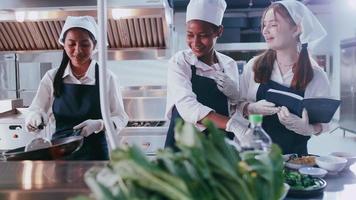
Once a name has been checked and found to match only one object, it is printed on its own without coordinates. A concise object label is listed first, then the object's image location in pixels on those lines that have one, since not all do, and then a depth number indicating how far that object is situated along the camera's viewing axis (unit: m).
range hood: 2.26
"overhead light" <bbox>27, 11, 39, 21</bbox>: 2.34
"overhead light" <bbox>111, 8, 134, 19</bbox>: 2.27
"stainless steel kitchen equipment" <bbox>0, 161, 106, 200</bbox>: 1.19
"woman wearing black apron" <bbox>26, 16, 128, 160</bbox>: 2.13
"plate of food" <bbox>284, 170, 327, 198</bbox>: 1.12
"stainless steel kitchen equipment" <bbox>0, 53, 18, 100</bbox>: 2.87
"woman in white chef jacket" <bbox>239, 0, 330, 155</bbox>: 1.85
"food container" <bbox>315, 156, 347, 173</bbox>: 1.39
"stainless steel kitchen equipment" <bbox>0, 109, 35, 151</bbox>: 2.59
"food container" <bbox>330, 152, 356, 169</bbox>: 1.49
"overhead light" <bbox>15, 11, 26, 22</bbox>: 2.34
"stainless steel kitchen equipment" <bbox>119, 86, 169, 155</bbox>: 2.45
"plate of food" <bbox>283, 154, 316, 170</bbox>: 1.46
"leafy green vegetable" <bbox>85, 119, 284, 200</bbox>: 0.50
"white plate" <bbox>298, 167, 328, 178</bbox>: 1.31
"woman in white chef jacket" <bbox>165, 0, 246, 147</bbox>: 1.91
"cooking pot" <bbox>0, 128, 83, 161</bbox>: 1.21
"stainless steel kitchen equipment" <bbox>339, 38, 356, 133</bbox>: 4.39
